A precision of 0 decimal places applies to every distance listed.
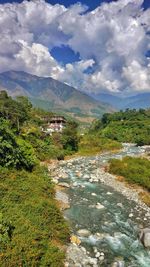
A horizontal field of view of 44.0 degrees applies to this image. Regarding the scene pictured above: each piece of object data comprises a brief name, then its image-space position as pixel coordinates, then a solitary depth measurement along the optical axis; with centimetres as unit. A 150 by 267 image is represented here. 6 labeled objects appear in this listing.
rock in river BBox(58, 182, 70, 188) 1893
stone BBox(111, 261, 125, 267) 954
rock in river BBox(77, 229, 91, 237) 1162
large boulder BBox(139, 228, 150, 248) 1089
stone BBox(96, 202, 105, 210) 1504
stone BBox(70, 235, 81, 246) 1083
